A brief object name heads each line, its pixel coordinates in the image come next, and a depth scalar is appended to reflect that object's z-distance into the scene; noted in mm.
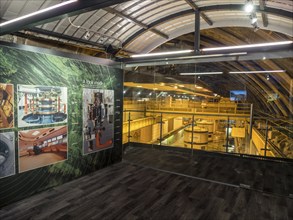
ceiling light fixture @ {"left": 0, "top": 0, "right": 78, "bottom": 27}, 2053
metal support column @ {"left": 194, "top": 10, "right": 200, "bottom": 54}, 4032
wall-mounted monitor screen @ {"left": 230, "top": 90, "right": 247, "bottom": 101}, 7680
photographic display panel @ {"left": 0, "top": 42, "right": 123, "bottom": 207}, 3258
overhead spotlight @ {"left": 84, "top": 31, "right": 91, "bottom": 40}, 4724
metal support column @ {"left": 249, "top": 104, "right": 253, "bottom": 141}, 6142
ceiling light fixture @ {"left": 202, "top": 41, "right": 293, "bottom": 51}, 3252
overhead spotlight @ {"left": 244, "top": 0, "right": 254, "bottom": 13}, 3222
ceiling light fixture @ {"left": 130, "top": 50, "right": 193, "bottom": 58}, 4023
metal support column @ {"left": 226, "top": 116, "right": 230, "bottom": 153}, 6388
